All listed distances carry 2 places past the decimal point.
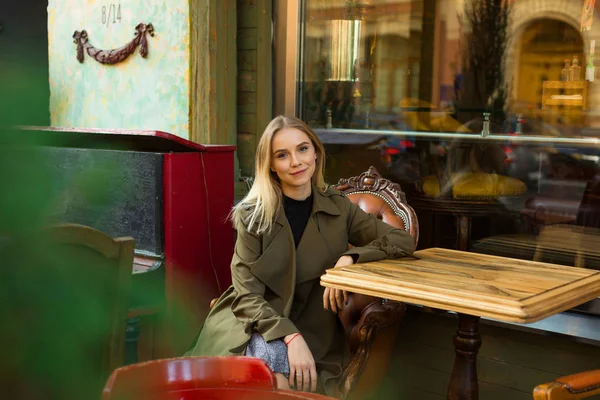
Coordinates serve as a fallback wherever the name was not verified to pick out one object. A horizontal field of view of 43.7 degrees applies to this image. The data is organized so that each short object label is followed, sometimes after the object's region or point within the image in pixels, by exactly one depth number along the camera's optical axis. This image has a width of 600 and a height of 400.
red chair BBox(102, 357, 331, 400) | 1.18
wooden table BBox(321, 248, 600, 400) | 2.32
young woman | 2.82
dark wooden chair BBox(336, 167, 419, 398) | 2.93
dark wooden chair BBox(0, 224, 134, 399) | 0.65
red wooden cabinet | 3.41
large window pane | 3.58
